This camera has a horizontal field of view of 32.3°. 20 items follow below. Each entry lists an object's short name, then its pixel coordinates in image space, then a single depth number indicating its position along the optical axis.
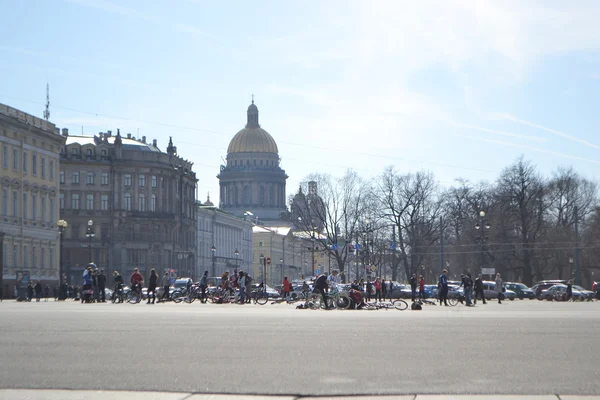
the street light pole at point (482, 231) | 80.38
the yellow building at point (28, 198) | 78.12
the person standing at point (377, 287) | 60.18
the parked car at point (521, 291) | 75.99
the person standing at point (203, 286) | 50.88
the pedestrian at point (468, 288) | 51.19
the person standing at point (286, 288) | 59.94
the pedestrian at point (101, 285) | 51.16
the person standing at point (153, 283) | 48.04
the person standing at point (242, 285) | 50.34
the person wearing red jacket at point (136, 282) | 48.22
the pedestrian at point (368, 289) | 59.21
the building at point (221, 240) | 166.38
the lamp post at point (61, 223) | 68.50
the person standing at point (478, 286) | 56.38
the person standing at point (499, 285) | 58.47
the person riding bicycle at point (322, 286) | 40.66
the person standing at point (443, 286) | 51.47
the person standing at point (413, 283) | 55.92
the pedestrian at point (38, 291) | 61.96
